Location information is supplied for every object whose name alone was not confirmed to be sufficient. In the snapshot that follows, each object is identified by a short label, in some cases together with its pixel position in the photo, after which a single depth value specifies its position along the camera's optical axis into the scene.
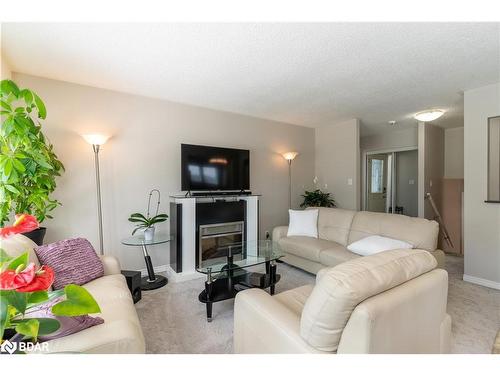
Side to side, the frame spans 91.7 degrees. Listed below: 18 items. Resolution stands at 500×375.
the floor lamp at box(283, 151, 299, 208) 4.47
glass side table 2.74
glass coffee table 2.16
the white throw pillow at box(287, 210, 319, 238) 3.50
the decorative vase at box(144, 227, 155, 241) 2.81
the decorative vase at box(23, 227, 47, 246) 2.20
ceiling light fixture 3.39
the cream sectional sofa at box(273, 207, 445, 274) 2.61
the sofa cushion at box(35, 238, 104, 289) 1.77
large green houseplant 1.67
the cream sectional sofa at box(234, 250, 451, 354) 0.95
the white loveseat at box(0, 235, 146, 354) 1.09
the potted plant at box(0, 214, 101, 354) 0.53
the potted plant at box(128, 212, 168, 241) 2.83
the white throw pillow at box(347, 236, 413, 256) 2.57
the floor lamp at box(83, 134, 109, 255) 2.68
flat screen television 3.35
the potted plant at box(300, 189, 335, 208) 4.48
